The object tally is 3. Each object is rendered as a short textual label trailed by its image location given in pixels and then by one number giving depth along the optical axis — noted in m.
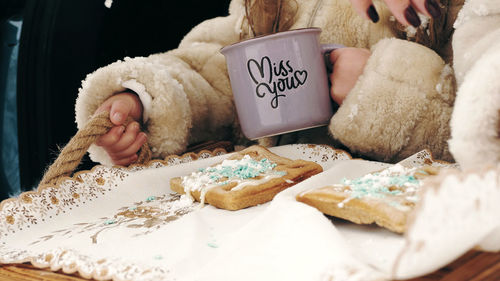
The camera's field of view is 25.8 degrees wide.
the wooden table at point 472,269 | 0.72
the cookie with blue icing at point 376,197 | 0.77
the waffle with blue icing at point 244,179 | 0.87
